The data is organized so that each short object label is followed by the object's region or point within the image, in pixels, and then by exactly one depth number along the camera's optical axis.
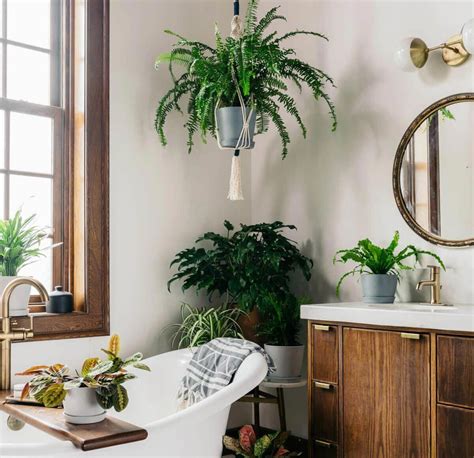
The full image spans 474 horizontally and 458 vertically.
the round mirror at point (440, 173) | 2.82
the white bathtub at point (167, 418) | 2.02
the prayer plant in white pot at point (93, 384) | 1.94
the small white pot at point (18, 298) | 2.83
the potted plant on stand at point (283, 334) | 3.16
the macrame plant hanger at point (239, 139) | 3.08
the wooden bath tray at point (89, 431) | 1.87
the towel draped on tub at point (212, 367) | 2.73
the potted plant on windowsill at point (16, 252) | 2.85
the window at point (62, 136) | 3.14
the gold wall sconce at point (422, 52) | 2.82
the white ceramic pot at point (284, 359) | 3.15
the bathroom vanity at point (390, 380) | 2.32
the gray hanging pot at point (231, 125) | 3.10
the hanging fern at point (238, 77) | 2.97
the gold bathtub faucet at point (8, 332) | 2.63
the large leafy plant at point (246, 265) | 3.20
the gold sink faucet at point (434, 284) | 2.79
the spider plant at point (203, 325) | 3.22
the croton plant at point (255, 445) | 2.90
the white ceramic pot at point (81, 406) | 1.98
